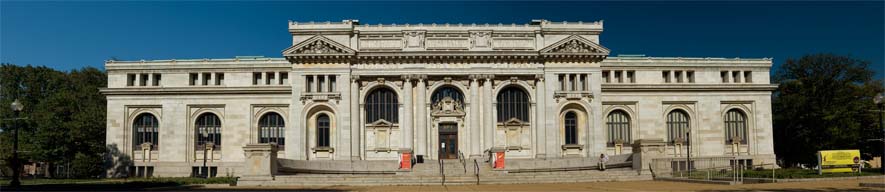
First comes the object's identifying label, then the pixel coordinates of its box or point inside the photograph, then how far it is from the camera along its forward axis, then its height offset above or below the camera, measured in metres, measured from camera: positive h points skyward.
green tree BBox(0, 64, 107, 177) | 58.03 +1.12
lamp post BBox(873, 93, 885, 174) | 36.59 +1.50
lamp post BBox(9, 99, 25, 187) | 33.72 -1.27
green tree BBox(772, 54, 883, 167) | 59.91 +2.10
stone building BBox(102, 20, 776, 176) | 55.56 +2.56
